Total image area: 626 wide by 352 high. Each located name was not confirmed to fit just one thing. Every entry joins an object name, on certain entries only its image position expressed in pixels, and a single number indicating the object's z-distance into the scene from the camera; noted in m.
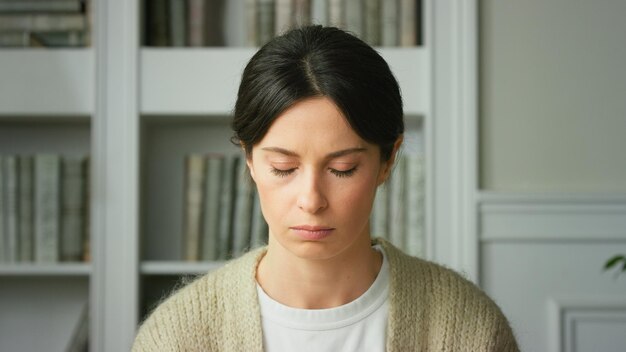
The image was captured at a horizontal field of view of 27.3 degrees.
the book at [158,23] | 2.38
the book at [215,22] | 2.44
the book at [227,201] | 2.37
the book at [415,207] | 2.34
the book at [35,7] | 2.34
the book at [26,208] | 2.36
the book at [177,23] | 2.38
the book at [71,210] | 2.37
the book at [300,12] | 2.36
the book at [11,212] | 2.36
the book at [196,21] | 2.38
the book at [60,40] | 2.37
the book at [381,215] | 2.35
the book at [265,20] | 2.35
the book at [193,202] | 2.38
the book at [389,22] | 2.35
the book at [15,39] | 2.35
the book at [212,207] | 2.38
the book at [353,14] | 2.34
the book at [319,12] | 2.36
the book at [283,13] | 2.35
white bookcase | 2.30
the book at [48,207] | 2.36
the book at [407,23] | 2.36
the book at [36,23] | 2.35
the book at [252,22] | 2.36
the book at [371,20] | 2.35
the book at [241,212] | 2.38
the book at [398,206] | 2.35
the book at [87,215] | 2.38
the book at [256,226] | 2.38
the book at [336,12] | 2.34
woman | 1.55
